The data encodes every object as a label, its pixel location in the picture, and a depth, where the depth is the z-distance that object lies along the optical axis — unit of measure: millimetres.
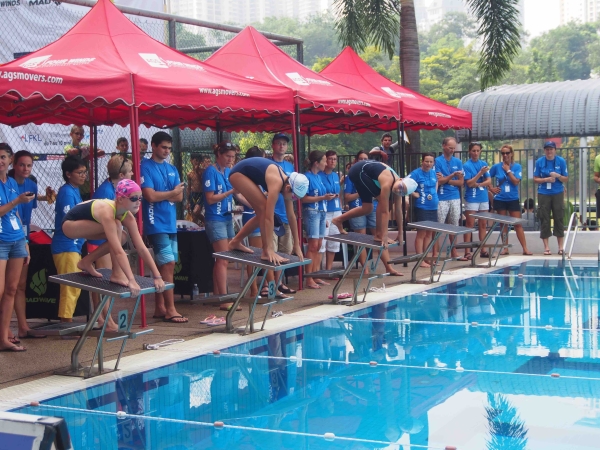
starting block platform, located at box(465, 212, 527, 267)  14516
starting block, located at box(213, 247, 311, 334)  8625
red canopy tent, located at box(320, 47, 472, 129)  15008
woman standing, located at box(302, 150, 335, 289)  12070
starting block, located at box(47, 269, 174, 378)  6855
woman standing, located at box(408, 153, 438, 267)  14266
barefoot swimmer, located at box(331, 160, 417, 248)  10594
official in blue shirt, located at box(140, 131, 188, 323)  9344
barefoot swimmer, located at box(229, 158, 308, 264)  8820
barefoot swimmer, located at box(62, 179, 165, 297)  6859
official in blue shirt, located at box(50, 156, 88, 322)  8484
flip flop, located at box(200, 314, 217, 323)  9626
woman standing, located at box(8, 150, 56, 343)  8367
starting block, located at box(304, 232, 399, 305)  10555
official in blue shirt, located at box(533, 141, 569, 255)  16125
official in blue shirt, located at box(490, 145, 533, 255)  16156
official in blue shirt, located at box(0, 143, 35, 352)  7656
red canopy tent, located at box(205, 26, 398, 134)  12016
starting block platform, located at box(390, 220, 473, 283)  12516
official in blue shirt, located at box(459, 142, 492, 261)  15672
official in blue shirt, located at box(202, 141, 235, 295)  10039
